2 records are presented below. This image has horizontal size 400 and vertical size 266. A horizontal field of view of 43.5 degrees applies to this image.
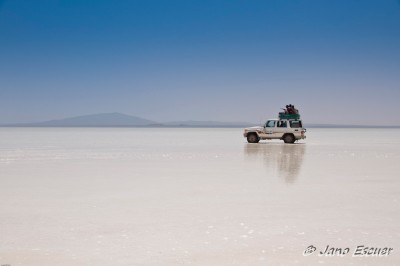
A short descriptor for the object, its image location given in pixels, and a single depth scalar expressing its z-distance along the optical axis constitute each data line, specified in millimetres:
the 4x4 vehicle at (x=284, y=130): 41219
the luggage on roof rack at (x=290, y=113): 43356
